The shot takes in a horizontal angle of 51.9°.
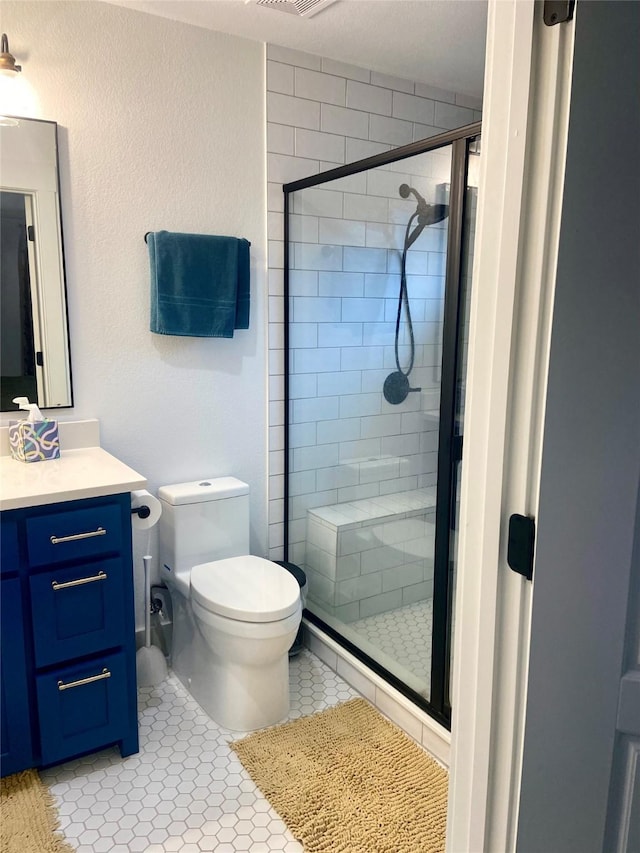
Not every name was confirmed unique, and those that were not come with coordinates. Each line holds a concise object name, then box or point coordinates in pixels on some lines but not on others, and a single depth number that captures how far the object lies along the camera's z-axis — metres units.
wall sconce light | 1.97
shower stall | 1.99
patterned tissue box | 2.11
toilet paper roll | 2.11
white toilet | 2.13
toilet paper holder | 2.10
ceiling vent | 2.12
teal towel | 2.35
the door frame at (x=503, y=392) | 0.94
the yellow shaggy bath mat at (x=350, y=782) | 1.77
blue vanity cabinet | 1.80
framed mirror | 2.10
